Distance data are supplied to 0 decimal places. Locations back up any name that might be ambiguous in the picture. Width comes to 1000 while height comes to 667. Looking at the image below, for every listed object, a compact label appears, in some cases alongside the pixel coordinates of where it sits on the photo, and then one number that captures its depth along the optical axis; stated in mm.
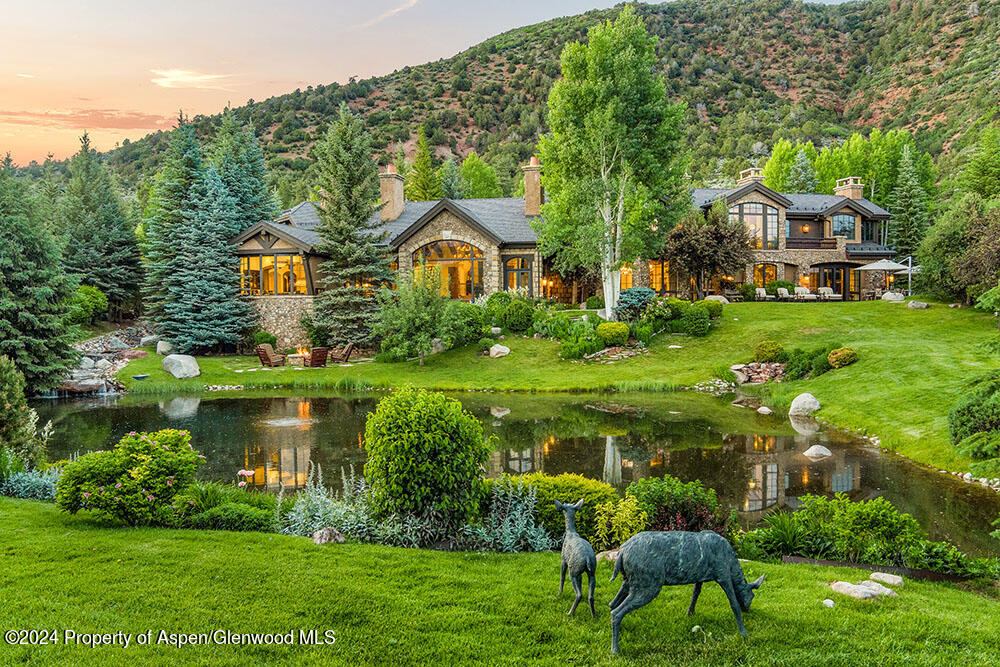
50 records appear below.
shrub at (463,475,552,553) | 7065
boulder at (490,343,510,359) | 25844
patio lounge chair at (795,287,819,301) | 36381
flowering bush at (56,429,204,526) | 7027
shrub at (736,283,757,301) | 35594
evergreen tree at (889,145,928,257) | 44031
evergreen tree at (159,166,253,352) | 29781
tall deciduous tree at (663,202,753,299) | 32219
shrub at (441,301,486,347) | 25312
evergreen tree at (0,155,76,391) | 21233
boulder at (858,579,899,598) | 5516
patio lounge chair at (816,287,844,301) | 37500
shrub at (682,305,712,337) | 27062
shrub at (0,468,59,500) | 9008
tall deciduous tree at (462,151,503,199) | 61312
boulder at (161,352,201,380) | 24516
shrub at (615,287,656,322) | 28234
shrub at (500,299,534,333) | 28047
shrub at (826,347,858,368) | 20203
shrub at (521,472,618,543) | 7254
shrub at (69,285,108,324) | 30156
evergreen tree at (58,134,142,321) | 33844
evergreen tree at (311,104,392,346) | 29094
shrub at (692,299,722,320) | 28047
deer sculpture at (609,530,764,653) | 4453
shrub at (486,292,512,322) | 28789
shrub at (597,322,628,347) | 25938
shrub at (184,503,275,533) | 7414
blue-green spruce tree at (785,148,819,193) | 57094
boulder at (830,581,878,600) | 5445
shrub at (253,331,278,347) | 30297
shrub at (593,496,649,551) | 6992
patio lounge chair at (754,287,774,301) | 35969
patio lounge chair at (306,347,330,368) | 26250
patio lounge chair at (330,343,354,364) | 27467
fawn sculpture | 5027
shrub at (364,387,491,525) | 7176
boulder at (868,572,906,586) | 5914
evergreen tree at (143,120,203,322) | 31406
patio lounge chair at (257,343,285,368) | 26494
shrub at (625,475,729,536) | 7352
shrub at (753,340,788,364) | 22828
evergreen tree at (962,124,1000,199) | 37625
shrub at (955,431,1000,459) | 6492
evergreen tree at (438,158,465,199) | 57969
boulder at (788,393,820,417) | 17266
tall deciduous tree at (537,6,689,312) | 27453
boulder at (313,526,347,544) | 6936
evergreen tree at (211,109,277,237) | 33375
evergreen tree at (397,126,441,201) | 56375
